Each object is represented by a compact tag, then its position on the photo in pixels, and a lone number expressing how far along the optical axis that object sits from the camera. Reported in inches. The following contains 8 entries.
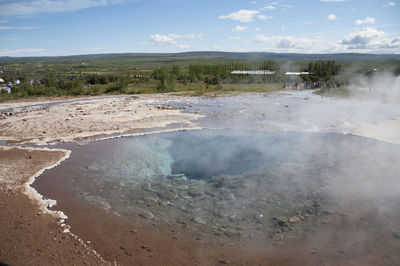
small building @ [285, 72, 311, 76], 1823.1
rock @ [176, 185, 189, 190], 283.7
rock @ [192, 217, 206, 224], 223.3
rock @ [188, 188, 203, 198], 269.1
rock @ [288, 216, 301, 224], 223.4
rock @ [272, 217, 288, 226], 219.3
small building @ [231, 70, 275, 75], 1879.4
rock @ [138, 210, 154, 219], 230.8
